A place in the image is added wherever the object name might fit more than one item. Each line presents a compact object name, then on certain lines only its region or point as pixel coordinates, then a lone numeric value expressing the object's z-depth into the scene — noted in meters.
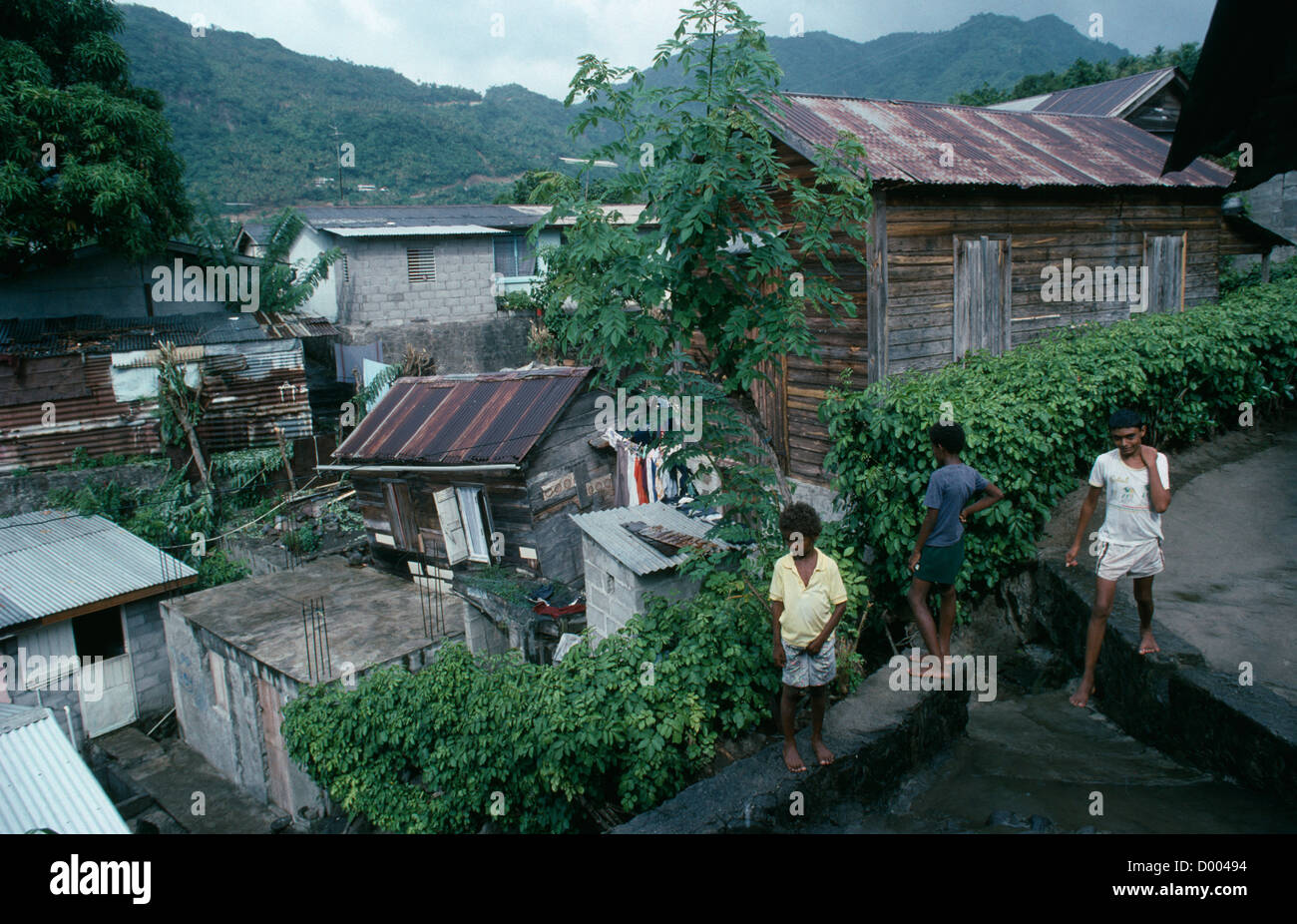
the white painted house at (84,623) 13.10
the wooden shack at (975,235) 10.06
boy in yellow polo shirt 4.81
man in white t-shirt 5.29
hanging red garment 14.29
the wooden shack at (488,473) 13.18
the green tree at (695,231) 6.01
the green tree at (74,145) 15.41
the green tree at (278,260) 20.77
